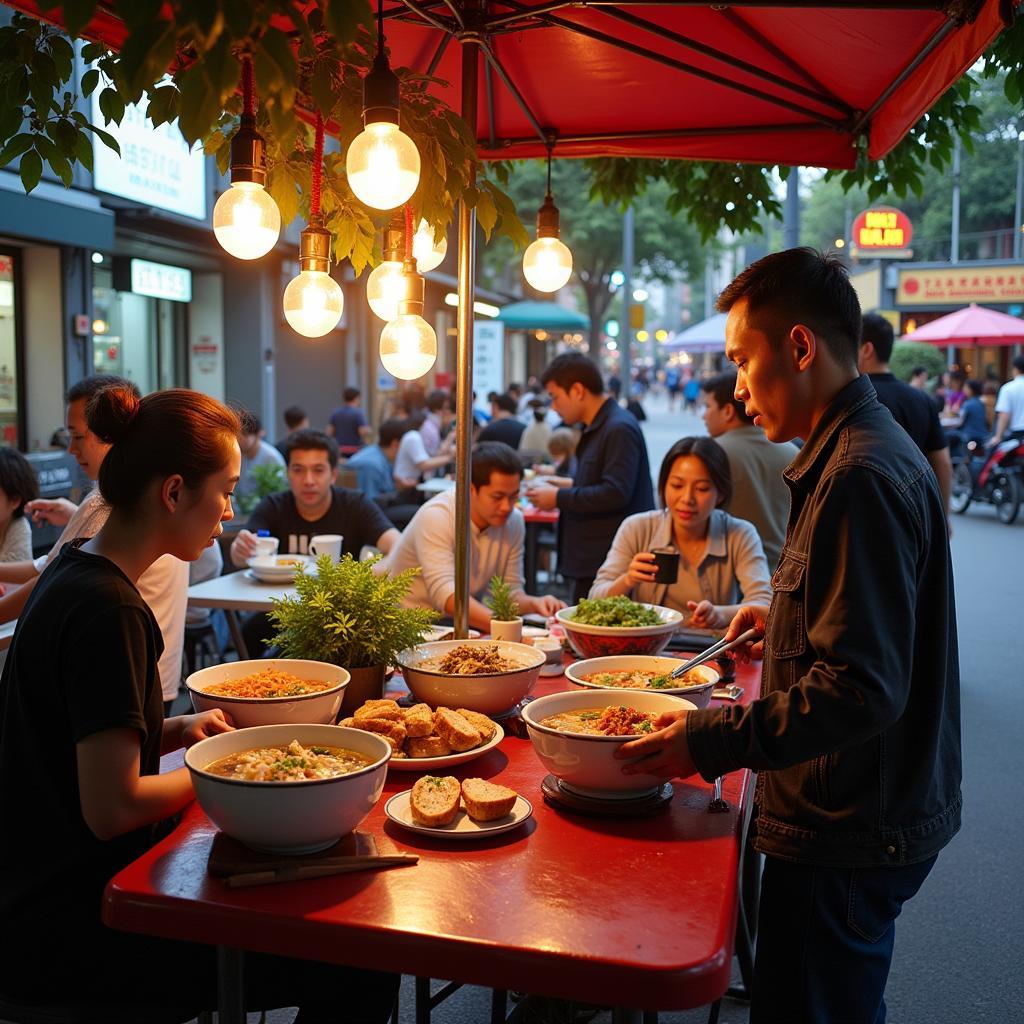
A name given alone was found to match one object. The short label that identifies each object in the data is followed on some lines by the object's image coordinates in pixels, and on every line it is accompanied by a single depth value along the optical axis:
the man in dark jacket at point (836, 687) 1.87
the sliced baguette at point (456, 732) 2.36
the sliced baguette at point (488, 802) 2.05
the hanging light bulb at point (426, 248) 3.35
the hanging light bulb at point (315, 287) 2.80
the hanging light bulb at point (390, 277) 3.14
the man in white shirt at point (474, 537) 4.73
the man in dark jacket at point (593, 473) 6.08
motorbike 14.80
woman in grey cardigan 4.42
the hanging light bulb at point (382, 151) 2.18
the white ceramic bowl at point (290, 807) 1.80
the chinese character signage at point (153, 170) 10.73
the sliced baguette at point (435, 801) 2.02
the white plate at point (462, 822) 2.01
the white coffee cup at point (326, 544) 5.12
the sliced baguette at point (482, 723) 2.45
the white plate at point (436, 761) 2.30
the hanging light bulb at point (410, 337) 3.03
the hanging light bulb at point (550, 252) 3.84
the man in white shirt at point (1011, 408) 14.85
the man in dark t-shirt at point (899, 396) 6.01
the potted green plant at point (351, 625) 2.78
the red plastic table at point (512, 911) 1.60
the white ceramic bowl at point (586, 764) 2.08
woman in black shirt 1.99
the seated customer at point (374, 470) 10.11
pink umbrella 20.52
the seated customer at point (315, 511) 5.82
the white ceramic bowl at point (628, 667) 2.78
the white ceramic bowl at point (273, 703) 2.43
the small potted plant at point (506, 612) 3.39
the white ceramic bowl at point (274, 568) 5.46
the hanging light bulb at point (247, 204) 2.42
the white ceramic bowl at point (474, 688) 2.68
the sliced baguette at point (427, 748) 2.36
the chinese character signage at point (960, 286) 32.66
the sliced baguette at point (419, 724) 2.36
